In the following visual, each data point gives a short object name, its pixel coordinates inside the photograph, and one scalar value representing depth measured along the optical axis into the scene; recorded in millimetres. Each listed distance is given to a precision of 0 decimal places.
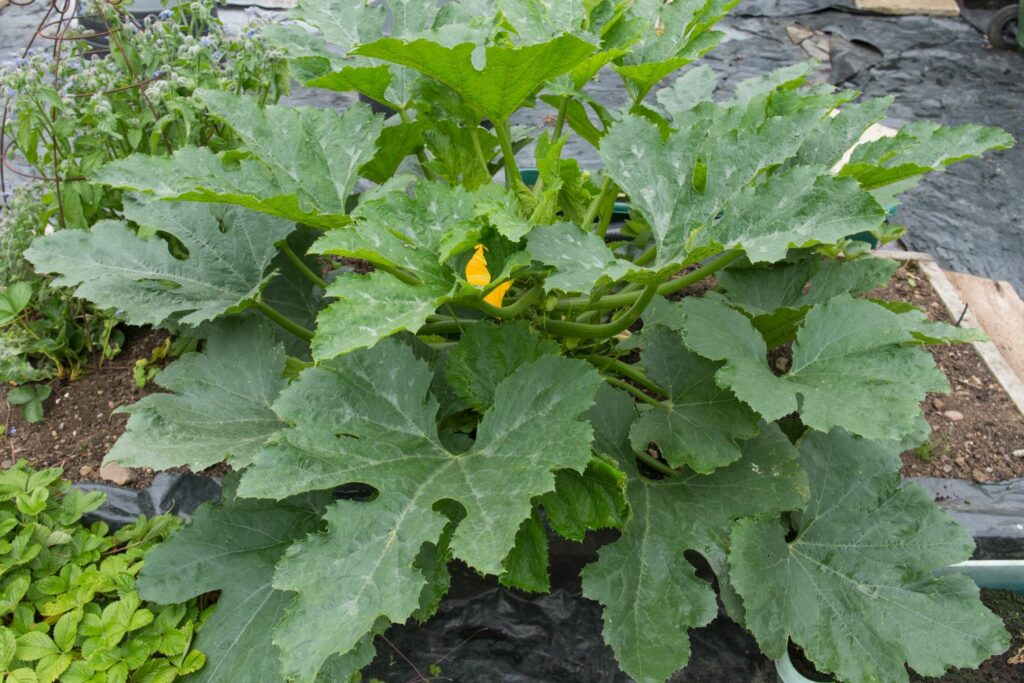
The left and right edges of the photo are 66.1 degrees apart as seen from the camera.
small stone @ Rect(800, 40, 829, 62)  4859
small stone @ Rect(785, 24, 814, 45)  5039
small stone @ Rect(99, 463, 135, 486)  2131
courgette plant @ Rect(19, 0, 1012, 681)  1439
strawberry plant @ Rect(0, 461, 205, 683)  1662
